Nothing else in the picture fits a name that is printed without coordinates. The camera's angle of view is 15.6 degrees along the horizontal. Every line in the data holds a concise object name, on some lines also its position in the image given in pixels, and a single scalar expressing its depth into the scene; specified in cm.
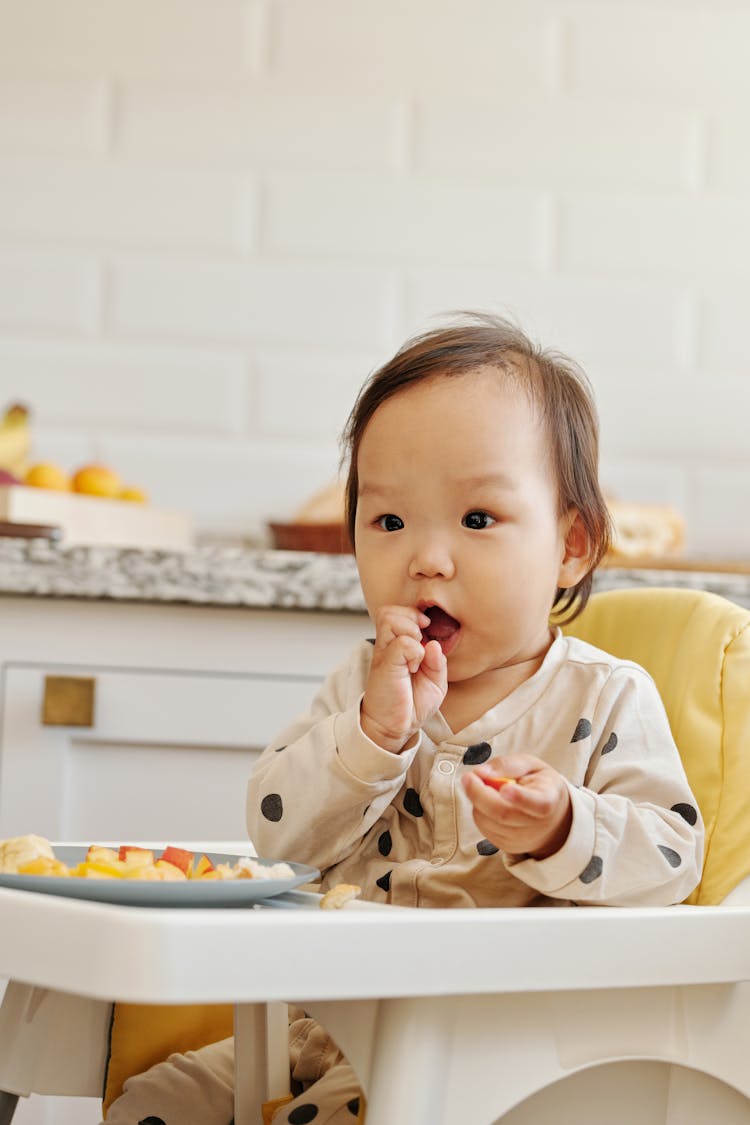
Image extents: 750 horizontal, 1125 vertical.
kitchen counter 208
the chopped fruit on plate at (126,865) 141
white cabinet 209
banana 244
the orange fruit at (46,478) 231
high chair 138
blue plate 133
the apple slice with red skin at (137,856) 146
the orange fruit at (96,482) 234
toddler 161
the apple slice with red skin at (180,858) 154
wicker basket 227
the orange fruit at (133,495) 237
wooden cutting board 219
